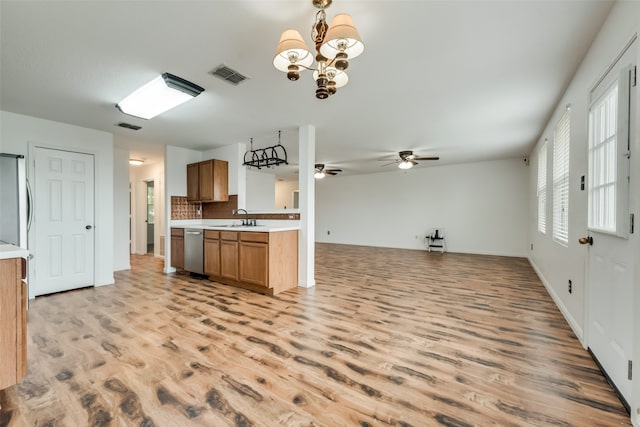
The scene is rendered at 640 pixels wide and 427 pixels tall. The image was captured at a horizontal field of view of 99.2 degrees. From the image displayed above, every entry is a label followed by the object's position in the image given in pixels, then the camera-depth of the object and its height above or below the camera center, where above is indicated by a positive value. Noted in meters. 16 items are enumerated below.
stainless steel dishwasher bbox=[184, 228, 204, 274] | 4.59 -0.67
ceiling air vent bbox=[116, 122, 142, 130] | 4.03 +1.29
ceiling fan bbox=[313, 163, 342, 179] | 7.36 +1.16
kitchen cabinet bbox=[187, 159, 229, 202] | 5.05 +0.58
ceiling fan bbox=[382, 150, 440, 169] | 5.82 +1.13
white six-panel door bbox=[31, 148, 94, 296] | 3.77 -0.14
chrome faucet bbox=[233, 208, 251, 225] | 4.83 -0.06
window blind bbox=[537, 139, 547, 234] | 4.27 +0.39
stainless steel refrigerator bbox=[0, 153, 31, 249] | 2.93 +0.15
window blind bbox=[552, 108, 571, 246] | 2.96 +0.39
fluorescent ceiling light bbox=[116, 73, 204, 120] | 2.70 +1.25
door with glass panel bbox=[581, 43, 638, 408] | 1.59 -0.10
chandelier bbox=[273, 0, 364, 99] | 1.55 +1.00
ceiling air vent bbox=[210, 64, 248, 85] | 2.53 +1.32
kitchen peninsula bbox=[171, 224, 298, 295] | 3.75 -0.66
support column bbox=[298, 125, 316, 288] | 4.10 +0.02
